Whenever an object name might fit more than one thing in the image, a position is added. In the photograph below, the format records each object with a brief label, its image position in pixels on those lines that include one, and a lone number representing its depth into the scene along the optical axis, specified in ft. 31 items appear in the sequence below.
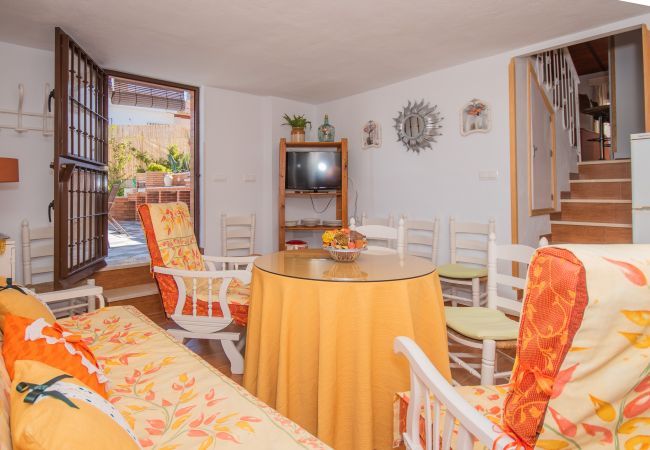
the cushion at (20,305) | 4.45
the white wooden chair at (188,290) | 8.02
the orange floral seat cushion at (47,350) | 3.34
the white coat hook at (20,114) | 11.39
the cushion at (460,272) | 11.07
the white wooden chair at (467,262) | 11.15
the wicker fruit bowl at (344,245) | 7.48
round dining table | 5.59
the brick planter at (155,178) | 30.94
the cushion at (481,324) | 6.15
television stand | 16.05
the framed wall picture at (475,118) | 12.89
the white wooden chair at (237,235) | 16.06
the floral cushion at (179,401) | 3.37
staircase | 13.33
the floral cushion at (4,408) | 2.12
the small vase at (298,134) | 16.83
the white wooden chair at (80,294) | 6.75
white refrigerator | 9.12
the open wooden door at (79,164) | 9.69
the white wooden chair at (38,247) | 10.98
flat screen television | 16.75
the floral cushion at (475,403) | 3.76
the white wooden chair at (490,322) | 5.73
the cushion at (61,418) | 2.00
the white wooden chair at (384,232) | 10.02
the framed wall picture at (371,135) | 16.33
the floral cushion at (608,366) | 2.08
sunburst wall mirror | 14.32
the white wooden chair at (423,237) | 13.62
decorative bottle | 17.16
